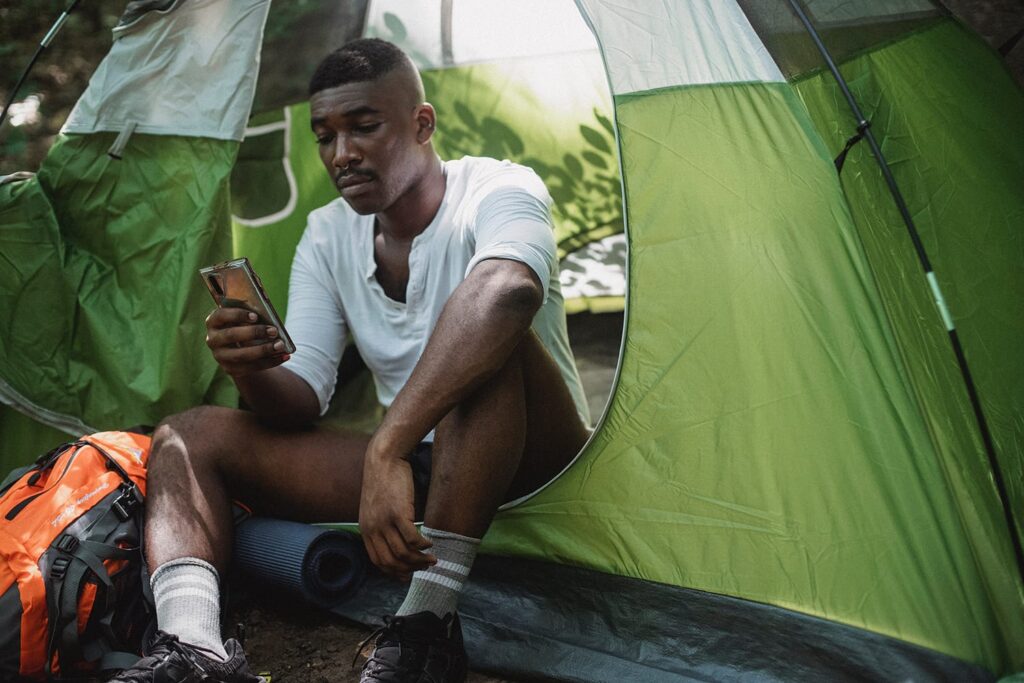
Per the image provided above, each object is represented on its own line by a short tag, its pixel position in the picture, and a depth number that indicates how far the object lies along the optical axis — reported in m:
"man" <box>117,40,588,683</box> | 1.60
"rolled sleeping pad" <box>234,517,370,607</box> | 1.95
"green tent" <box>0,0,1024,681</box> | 1.58
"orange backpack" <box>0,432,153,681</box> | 1.70
